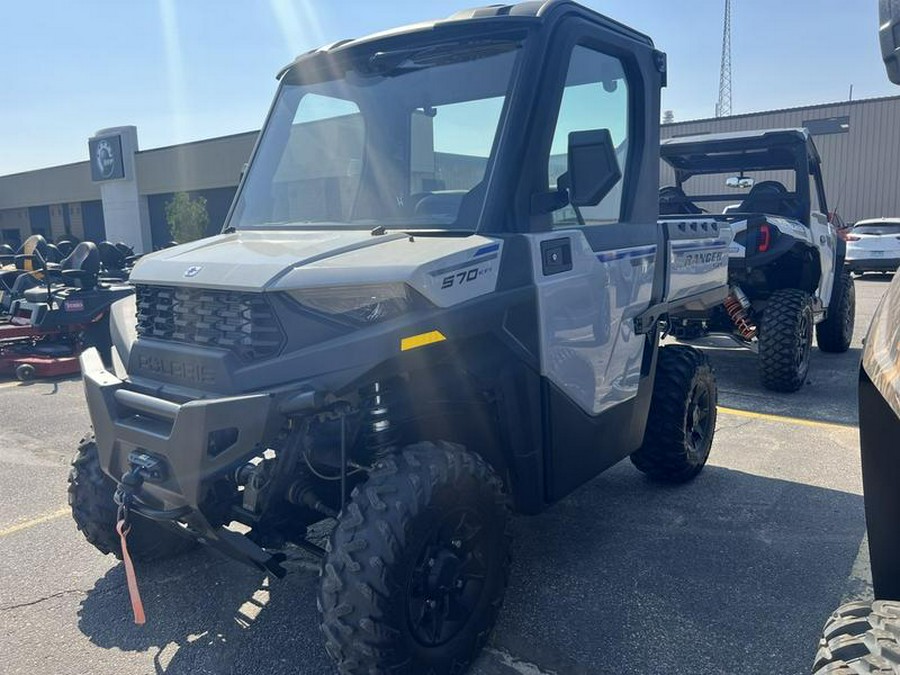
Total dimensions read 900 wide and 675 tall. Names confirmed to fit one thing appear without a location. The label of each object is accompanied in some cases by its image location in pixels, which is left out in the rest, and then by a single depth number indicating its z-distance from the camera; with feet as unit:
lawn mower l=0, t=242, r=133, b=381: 30.09
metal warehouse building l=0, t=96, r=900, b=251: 80.07
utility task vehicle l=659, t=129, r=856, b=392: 22.89
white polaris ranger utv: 8.22
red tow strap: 9.02
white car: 55.83
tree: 103.14
